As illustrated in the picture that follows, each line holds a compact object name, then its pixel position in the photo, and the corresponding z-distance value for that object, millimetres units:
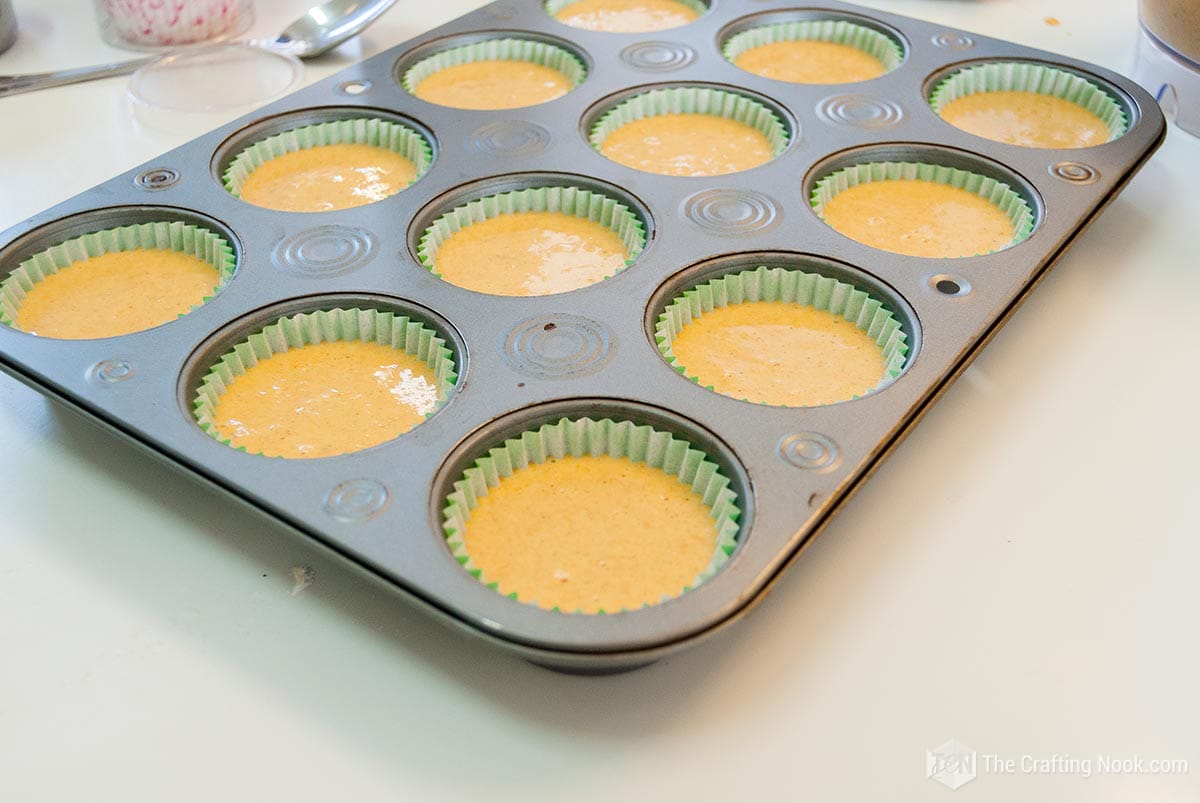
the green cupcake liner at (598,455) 485
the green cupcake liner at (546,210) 581
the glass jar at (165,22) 695
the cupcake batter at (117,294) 555
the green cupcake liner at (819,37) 689
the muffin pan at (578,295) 468
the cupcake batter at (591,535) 472
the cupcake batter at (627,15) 708
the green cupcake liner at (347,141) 621
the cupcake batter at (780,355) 532
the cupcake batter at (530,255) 573
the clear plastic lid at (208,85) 662
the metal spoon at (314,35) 682
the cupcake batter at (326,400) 515
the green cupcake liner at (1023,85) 654
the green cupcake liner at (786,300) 542
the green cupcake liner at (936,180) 594
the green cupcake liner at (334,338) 528
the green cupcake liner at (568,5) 717
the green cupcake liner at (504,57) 674
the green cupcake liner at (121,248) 562
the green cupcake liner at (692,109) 638
